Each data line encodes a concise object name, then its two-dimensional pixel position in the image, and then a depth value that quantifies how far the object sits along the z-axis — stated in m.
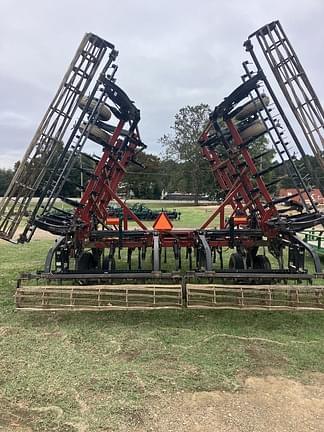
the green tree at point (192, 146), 37.50
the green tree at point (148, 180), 46.91
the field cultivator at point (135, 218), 5.10
